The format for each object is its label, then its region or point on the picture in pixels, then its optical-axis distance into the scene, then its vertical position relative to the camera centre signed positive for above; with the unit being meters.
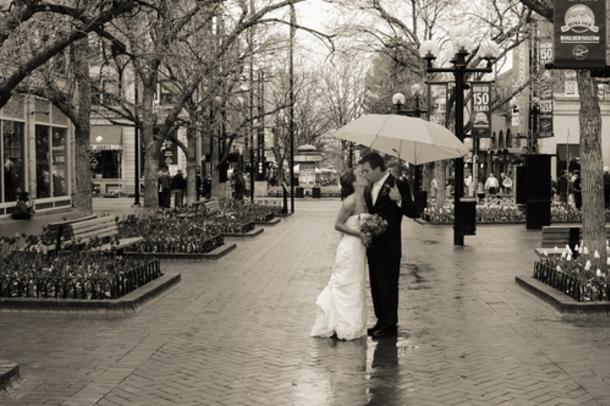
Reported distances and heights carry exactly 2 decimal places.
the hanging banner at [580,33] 11.09 +1.81
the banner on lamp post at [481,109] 24.50 +1.85
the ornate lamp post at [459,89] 19.94 +1.98
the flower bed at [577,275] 9.95 -1.21
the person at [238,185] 38.12 -0.38
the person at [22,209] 27.45 -0.99
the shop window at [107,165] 58.91 +0.81
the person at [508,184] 46.22 -0.46
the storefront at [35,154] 28.30 +0.81
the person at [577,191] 31.60 -0.58
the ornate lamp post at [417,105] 27.22 +2.56
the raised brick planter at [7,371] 6.68 -1.50
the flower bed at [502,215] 25.97 -1.19
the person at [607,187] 30.77 -0.43
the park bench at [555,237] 13.40 -0.95
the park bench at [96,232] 12.60 -0.83
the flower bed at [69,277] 10.31 -1.19
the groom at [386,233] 8.68 -0.57
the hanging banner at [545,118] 35.78 +2.36
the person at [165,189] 34.41 -0.49
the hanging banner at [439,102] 34.53 +3.04
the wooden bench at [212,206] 22.78 -0.78
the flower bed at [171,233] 15.87 -1.08
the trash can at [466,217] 19.00 -0.91
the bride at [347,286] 8.52 -1.08
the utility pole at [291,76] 19.53 +3.31
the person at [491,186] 44.31 -0.54
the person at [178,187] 35.09 -0.41
